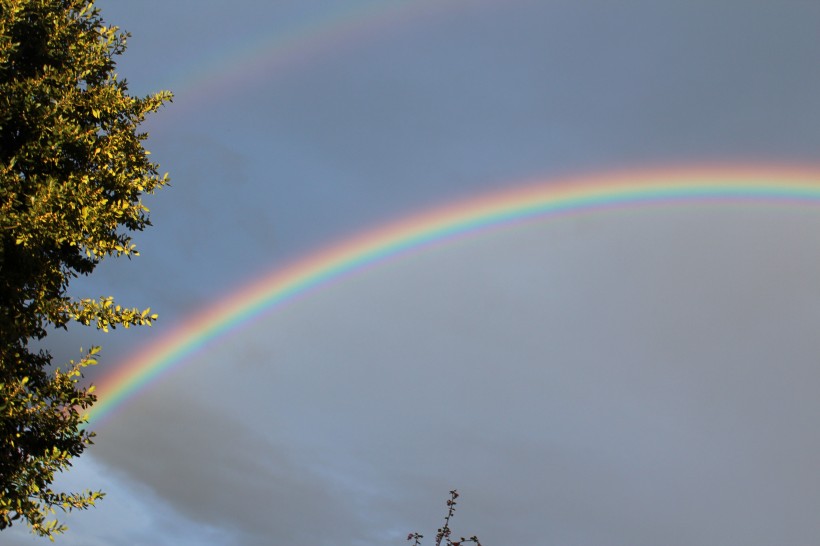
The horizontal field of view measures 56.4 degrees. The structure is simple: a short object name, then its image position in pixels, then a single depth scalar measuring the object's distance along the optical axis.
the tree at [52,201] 12.27
